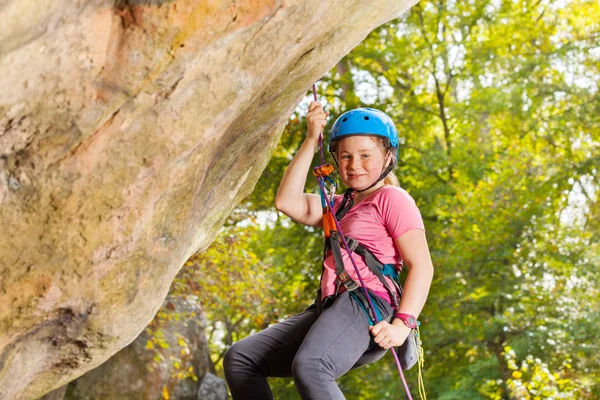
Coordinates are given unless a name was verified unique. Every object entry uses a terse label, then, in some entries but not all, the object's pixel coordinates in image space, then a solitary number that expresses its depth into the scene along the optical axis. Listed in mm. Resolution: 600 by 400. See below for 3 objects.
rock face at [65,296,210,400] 12492
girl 3713
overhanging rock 3094
